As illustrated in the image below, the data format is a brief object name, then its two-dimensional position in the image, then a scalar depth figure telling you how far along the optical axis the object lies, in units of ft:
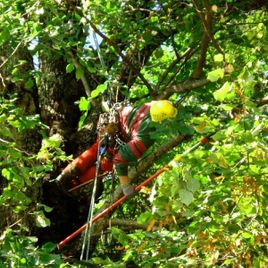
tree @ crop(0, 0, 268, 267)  15.43
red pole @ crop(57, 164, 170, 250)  23.27
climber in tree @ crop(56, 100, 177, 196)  23.88
